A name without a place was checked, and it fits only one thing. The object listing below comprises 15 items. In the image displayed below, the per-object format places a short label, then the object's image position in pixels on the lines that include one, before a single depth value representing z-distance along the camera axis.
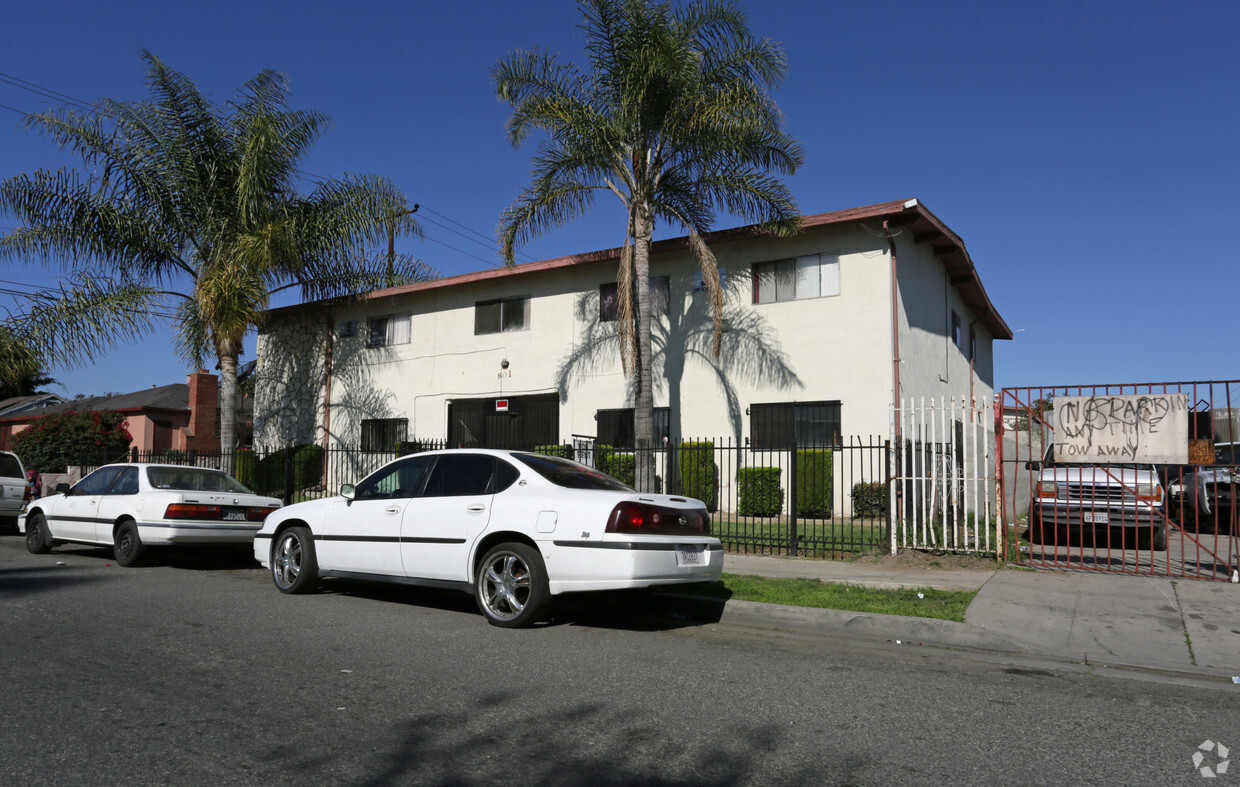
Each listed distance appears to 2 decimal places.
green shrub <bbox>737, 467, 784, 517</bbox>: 16.31
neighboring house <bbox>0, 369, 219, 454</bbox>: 30.64
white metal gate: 10.30
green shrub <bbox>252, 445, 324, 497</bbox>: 22.81
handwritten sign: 9.05
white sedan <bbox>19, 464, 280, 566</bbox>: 10.66
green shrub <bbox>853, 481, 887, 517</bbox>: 15.41
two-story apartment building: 16.69
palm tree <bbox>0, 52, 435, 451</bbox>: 17.64
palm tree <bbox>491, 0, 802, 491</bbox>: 14.37
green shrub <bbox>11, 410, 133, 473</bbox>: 27.70
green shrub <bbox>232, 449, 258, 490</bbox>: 22.72
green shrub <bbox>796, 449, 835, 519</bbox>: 16.09
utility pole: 19.56
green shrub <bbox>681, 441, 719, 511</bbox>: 16.95
